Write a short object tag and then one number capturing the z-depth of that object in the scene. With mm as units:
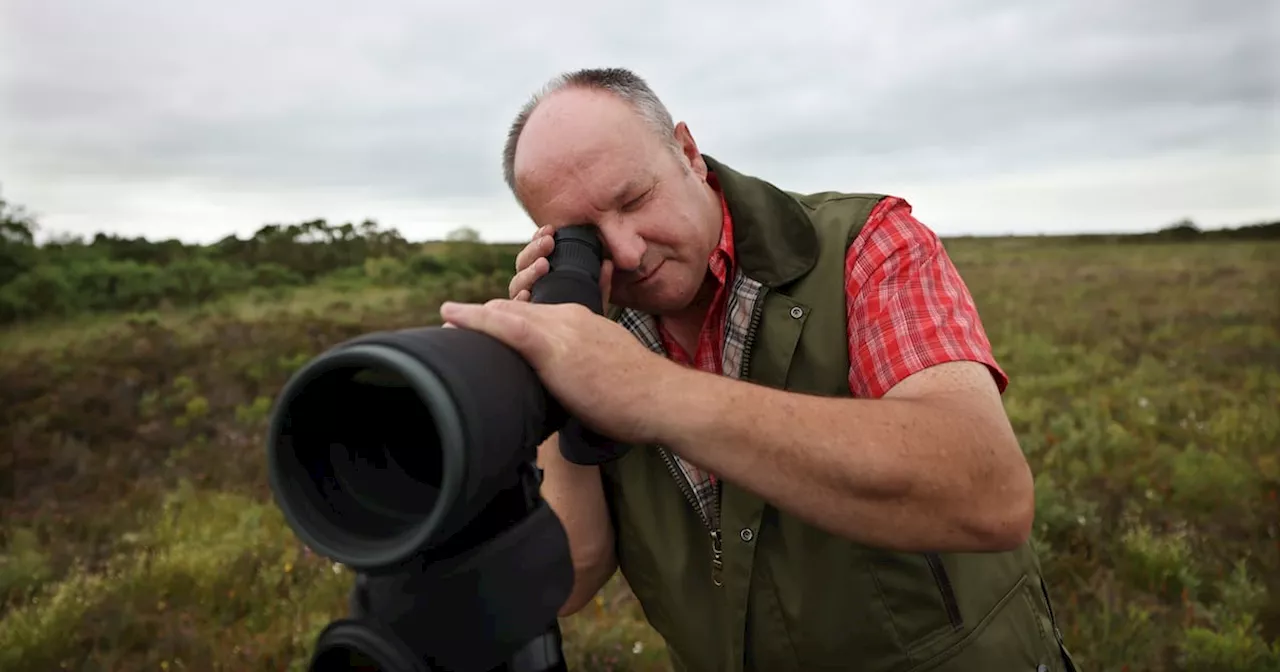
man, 649
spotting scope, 503
